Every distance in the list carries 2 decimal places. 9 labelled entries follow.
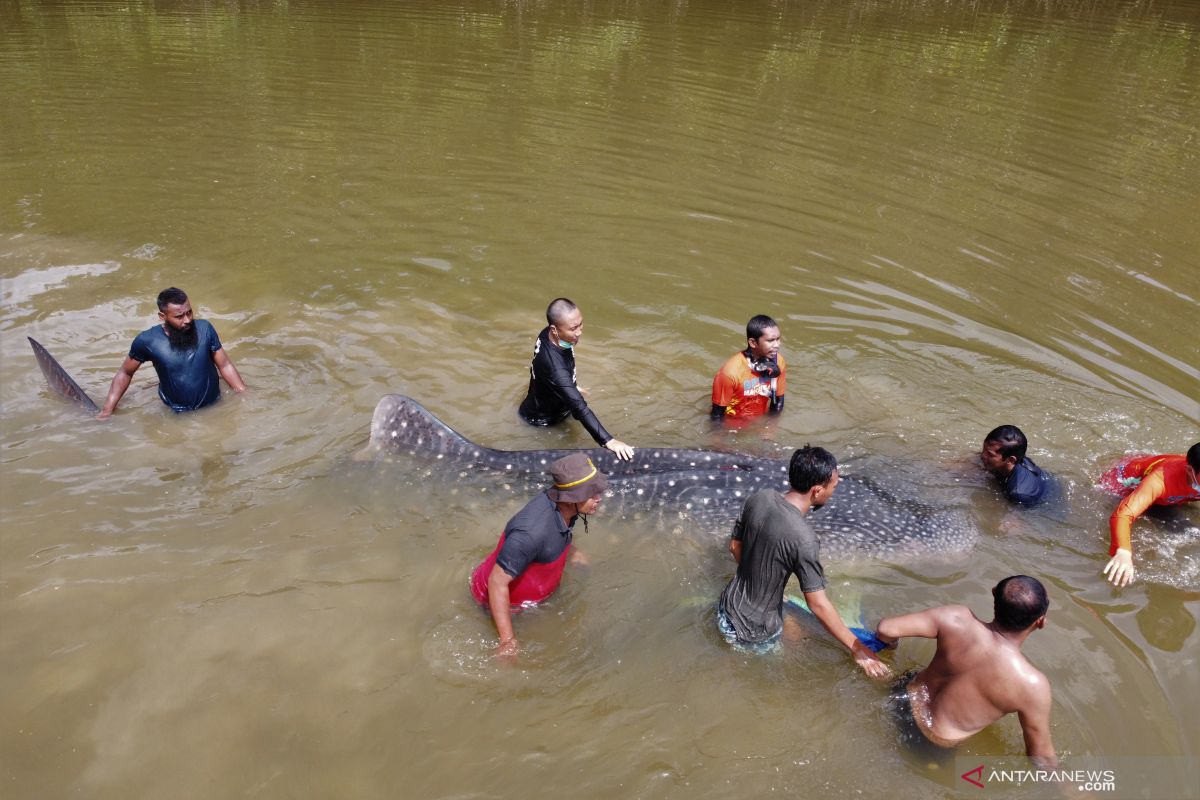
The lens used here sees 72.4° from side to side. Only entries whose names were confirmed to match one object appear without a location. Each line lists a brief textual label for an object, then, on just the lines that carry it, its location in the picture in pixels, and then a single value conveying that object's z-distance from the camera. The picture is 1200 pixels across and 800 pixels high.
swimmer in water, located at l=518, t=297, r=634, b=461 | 6.67
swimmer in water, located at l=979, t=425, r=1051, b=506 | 6.36
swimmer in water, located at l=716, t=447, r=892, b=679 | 4.58
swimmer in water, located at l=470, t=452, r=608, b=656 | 4.64
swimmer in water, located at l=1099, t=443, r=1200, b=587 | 5.74
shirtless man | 4.01
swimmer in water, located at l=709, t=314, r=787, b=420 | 7.15
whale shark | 6.18
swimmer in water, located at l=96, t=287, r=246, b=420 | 6.91
